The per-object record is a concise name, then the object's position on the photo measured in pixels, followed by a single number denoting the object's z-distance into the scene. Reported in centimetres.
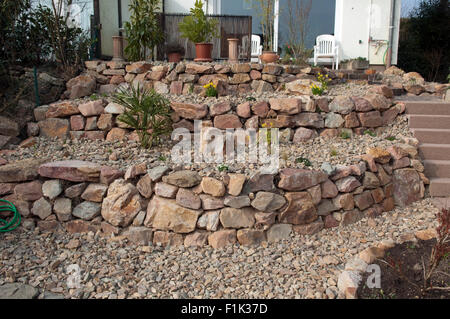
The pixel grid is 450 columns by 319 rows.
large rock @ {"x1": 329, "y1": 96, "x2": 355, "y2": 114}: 477
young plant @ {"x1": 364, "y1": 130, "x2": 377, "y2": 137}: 481
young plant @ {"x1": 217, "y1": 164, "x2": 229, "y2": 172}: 363
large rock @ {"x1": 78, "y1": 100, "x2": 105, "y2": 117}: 458
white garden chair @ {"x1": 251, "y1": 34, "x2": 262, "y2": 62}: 775
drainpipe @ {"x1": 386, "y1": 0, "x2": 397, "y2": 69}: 839
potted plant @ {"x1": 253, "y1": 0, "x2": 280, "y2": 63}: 621
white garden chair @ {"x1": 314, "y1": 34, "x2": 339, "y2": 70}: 786
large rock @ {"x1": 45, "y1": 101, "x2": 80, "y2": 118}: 464
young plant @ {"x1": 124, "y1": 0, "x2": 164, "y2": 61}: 604
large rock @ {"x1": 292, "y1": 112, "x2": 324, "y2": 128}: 466
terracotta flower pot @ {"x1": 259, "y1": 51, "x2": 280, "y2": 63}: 619
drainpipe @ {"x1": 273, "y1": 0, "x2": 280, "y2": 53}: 795
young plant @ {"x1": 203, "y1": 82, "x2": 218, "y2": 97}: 501
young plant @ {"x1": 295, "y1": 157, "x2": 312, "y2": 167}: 387
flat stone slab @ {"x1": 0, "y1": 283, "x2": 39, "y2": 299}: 275
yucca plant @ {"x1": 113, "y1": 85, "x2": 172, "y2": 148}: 413
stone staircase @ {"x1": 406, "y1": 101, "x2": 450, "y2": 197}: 434
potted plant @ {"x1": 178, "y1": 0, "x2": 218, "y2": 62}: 609
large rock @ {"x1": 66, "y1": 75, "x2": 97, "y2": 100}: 512
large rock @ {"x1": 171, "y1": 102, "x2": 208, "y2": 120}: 450
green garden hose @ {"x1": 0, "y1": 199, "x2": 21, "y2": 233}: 350
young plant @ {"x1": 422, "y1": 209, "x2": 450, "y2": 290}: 253
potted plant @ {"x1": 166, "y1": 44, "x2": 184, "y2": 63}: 656
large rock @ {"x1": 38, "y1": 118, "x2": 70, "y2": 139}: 463
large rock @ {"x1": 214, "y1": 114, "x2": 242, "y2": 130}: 452
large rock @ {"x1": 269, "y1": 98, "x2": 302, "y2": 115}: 457
